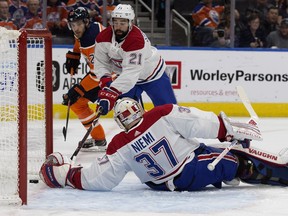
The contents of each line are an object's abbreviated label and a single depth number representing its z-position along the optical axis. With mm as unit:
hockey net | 7955
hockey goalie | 8341
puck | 9194
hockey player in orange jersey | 11279
